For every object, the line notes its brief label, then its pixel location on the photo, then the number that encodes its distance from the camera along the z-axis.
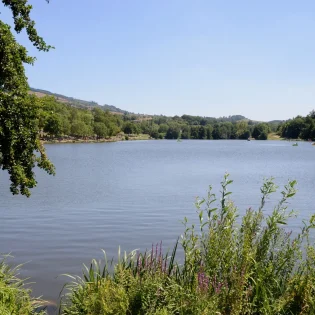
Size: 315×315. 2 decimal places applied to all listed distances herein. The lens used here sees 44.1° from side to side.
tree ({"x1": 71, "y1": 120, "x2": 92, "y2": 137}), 146.50
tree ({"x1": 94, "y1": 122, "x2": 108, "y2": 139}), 161.84
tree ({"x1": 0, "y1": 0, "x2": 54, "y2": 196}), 11.00
